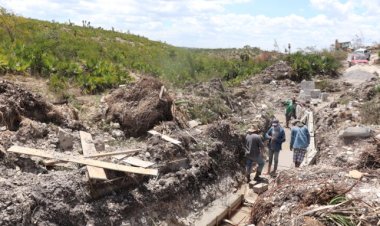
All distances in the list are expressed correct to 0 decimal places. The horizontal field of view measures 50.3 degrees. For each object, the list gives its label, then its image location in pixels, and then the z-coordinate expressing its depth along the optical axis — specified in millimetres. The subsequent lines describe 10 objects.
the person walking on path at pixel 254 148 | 9297
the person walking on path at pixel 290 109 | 14117
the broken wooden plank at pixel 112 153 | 7422
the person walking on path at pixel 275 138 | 9578
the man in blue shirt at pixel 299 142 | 9414
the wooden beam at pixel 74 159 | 6879
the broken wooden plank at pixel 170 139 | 8570
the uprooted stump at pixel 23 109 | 8430
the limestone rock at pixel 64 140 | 8164
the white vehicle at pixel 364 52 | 31070
